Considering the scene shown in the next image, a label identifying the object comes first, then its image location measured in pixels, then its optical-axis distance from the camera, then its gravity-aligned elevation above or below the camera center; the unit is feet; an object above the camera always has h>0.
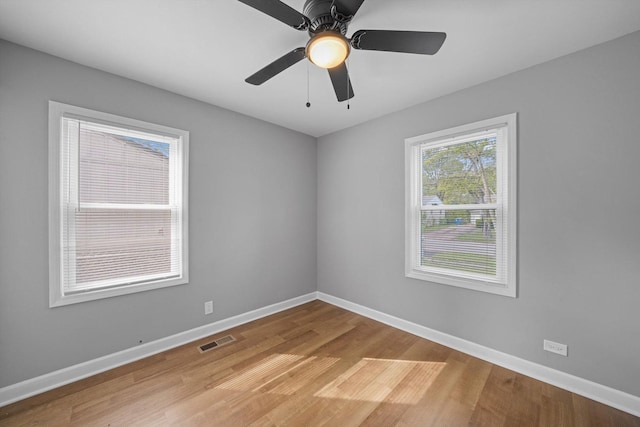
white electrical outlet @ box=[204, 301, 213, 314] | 9.31 -3.48
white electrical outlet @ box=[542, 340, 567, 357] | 6.56 -3.51
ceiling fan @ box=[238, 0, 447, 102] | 4.13 +3.27
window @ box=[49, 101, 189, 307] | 6.66 +0.22
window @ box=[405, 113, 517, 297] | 7.59 +0.26
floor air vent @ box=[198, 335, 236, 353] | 8.46 -4.51
